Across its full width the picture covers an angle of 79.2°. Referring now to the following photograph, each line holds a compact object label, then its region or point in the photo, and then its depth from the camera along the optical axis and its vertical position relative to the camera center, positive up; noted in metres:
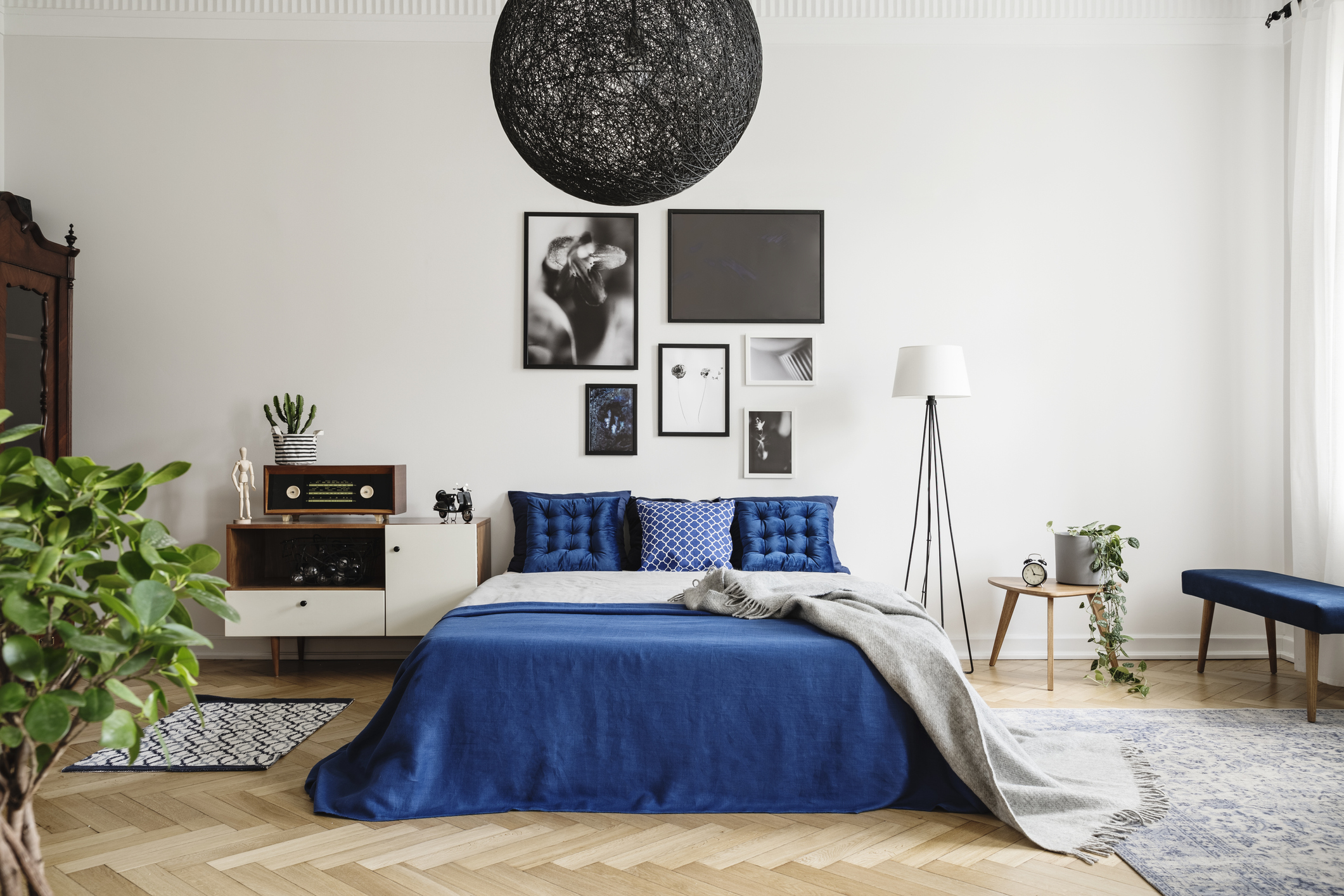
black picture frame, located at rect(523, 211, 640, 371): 4.37 +0.80
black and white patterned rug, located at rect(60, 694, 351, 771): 2.85 -1.13
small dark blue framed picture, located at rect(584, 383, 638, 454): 4.38 +0.16
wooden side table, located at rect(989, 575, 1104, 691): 3.74 -0.66
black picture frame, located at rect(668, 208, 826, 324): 4.39 +0.97
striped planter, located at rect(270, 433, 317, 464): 4.03 -0.02
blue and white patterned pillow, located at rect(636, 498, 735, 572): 3.94 -0.43
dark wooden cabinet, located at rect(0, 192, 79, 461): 3.79 +0.57
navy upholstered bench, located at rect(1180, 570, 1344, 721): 3.24 -0.64
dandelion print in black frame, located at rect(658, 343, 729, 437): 4.39 +0.32
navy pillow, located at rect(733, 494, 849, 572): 4.00 -0.48
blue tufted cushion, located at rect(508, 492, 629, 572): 4.11 -0.37
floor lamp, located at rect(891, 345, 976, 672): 3.94 +0.27
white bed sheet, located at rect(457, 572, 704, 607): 3.19 -0.59
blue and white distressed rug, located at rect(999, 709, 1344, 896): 2.09 -1.08
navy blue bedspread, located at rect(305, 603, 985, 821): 2.49 -0.89
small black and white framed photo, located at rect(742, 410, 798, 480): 4.39 +0.02
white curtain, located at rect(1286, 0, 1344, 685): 3.95 +0.76
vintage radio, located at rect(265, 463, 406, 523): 3.96 -0.22
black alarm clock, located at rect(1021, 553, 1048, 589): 3.90 -0.59
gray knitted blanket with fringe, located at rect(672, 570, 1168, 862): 2.36 -0.95
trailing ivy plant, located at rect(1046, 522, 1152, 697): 3.81 -0.74
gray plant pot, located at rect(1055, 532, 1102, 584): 3.85 -0.52
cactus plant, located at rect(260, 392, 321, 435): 4.06 +0.16
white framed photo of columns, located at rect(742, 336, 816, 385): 4.40 +0.47
